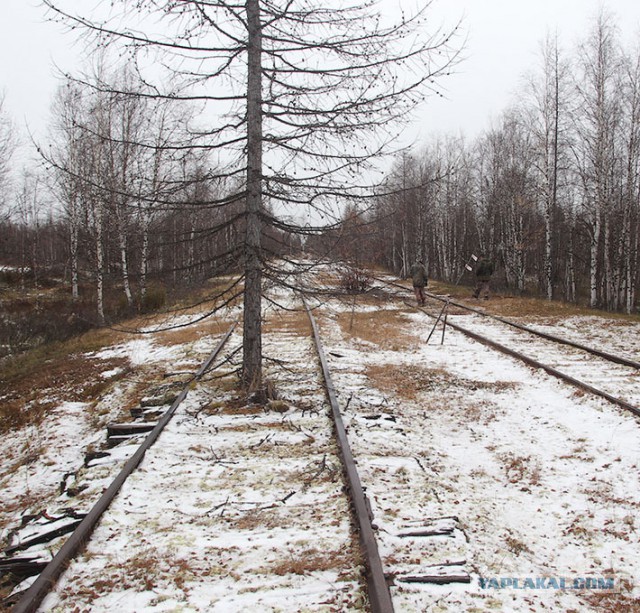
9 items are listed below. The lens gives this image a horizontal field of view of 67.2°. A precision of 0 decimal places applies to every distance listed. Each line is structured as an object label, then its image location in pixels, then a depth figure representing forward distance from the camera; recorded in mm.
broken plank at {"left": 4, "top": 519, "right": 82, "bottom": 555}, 3494
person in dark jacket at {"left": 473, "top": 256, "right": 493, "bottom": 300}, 19250
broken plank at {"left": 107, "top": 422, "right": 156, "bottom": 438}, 5723
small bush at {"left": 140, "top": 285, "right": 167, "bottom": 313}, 19272
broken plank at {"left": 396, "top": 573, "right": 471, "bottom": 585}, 2938
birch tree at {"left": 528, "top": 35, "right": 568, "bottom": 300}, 24547
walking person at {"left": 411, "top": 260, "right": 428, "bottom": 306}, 17578
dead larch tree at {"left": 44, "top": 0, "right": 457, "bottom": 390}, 6246
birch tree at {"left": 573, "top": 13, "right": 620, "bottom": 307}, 21516
